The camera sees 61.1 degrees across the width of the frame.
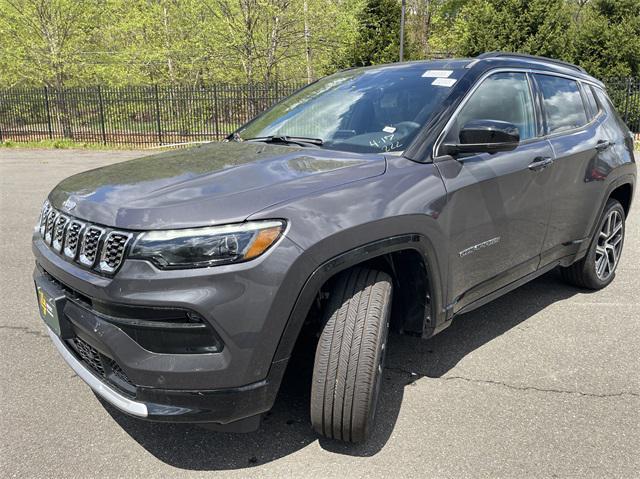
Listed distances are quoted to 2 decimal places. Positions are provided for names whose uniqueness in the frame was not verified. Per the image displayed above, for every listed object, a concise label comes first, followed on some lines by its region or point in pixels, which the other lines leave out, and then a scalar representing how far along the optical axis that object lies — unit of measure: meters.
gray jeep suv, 2.08
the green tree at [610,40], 19.09
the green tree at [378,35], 20.89
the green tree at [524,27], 19.50
